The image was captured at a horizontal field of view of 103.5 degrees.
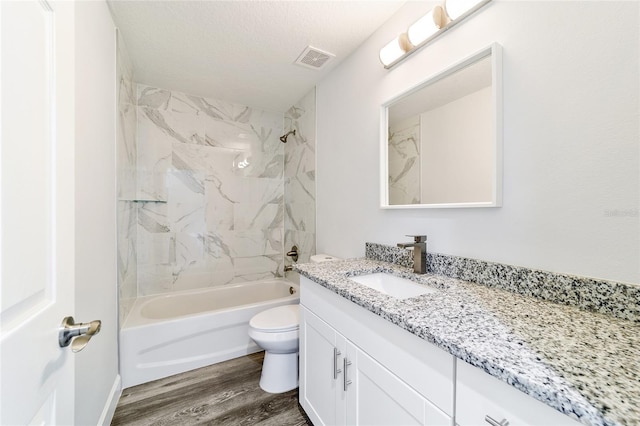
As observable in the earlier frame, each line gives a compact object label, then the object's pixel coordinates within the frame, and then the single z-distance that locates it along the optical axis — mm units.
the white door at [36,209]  413
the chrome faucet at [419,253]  1250
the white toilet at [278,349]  1647
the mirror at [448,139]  1030
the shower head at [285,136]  2825
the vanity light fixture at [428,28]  1110
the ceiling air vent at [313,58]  1829
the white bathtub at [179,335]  1792
